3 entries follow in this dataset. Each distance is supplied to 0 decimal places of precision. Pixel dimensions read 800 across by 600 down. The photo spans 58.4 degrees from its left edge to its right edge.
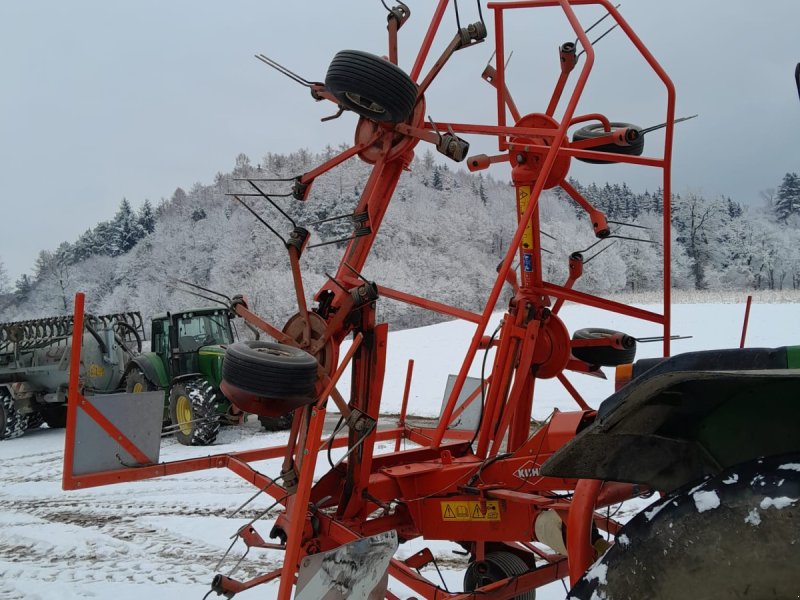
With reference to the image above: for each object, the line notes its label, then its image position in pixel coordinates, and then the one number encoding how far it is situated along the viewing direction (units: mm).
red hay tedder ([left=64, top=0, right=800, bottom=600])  1534
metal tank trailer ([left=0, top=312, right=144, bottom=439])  13734
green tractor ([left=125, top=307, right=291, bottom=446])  11156
